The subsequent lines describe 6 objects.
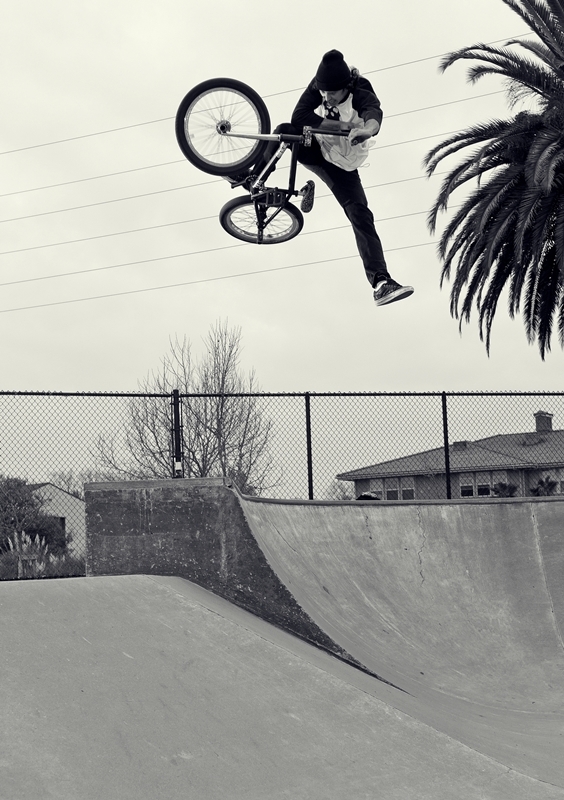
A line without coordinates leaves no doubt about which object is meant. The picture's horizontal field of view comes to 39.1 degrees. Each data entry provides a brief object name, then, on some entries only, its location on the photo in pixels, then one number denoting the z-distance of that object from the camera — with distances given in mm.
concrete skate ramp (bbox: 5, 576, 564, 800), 3689
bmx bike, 6156
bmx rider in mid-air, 5637
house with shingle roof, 14227
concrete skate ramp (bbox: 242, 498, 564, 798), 5293
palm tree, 14133
